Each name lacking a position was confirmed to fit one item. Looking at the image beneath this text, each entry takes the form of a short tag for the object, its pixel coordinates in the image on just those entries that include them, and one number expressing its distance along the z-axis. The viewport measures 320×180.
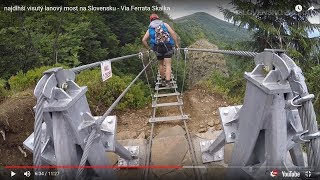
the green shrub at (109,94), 2.47
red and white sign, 1.25
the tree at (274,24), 3.80
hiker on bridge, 2.74
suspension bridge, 0.71
